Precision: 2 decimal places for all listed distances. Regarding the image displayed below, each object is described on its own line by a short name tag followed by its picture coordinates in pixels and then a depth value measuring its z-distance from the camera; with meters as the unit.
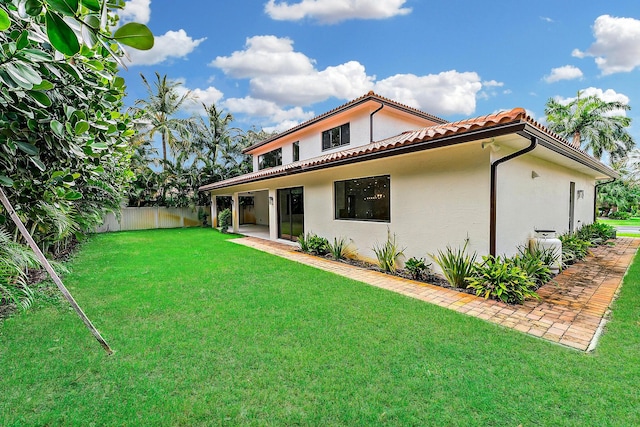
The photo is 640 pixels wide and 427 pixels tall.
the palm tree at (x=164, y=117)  24.05
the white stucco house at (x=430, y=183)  6.39
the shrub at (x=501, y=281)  5.68
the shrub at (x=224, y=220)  19.66
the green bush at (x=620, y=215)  30.14
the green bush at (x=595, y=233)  12.24
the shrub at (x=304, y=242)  11.57
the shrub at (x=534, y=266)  6.60
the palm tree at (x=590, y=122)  22.98
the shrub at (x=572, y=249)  8.74
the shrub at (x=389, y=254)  8.20
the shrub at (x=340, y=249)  10.26
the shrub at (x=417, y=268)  7.49
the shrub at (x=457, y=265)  6.56
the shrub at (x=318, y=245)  10.94
